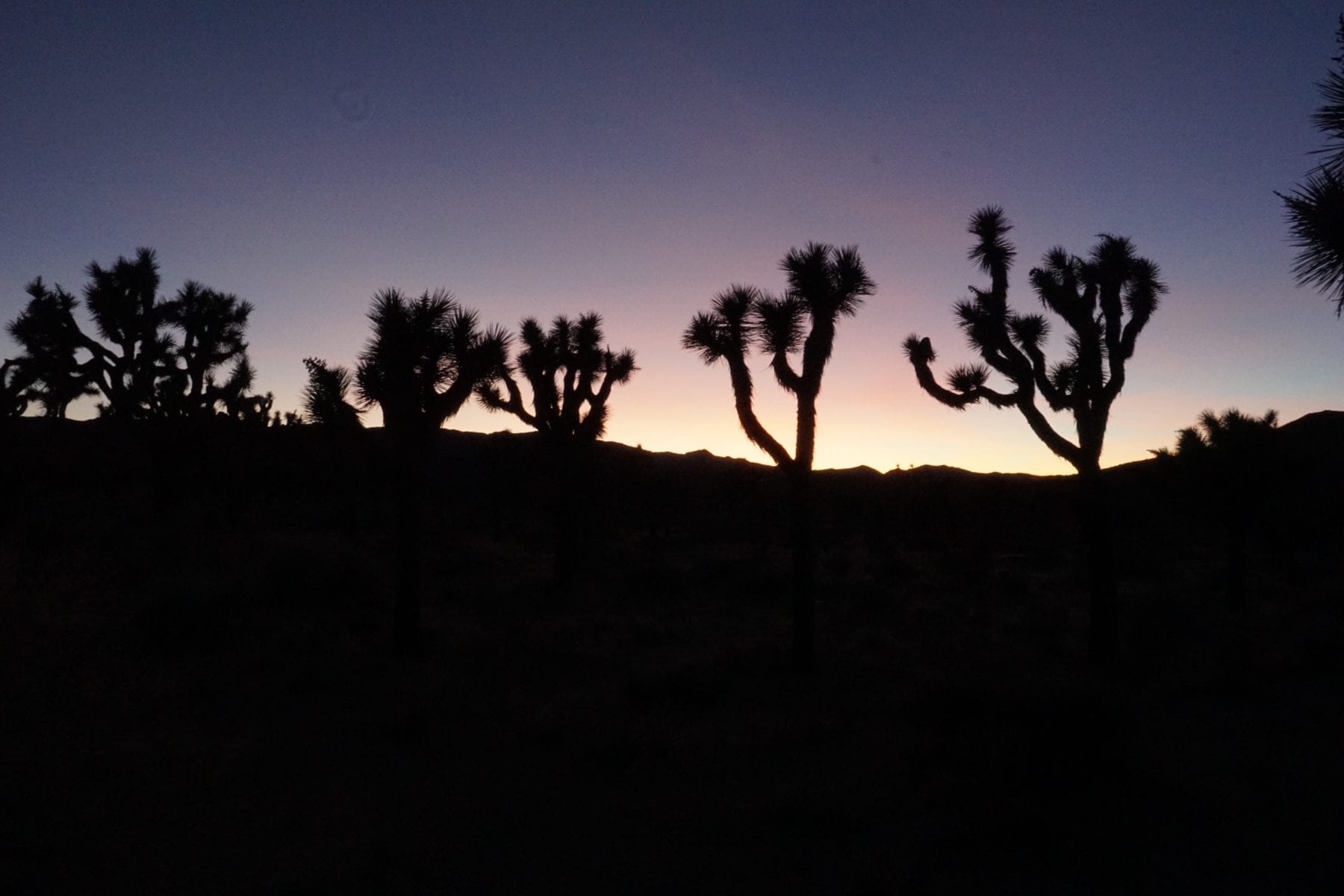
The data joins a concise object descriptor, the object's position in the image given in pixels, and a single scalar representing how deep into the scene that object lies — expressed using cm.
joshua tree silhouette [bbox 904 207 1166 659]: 1262
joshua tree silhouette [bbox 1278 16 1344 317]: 634
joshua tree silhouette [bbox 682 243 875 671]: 1223
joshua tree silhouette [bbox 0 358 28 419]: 1948
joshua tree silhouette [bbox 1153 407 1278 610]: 2009
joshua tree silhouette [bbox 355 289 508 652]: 1280
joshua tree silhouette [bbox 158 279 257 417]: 2427
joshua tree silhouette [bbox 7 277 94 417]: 2256
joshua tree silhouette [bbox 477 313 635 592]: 1988
